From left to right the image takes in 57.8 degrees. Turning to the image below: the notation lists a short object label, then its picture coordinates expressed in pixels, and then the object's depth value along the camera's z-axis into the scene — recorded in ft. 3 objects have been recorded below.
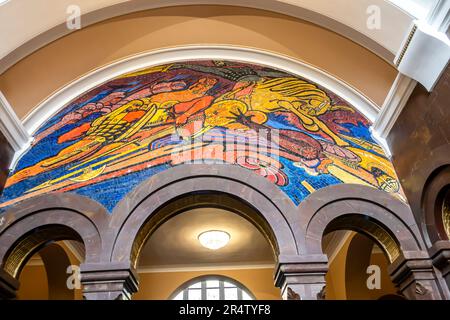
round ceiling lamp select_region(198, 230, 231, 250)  26.89
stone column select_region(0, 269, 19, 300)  13.64
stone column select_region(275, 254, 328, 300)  13.60
